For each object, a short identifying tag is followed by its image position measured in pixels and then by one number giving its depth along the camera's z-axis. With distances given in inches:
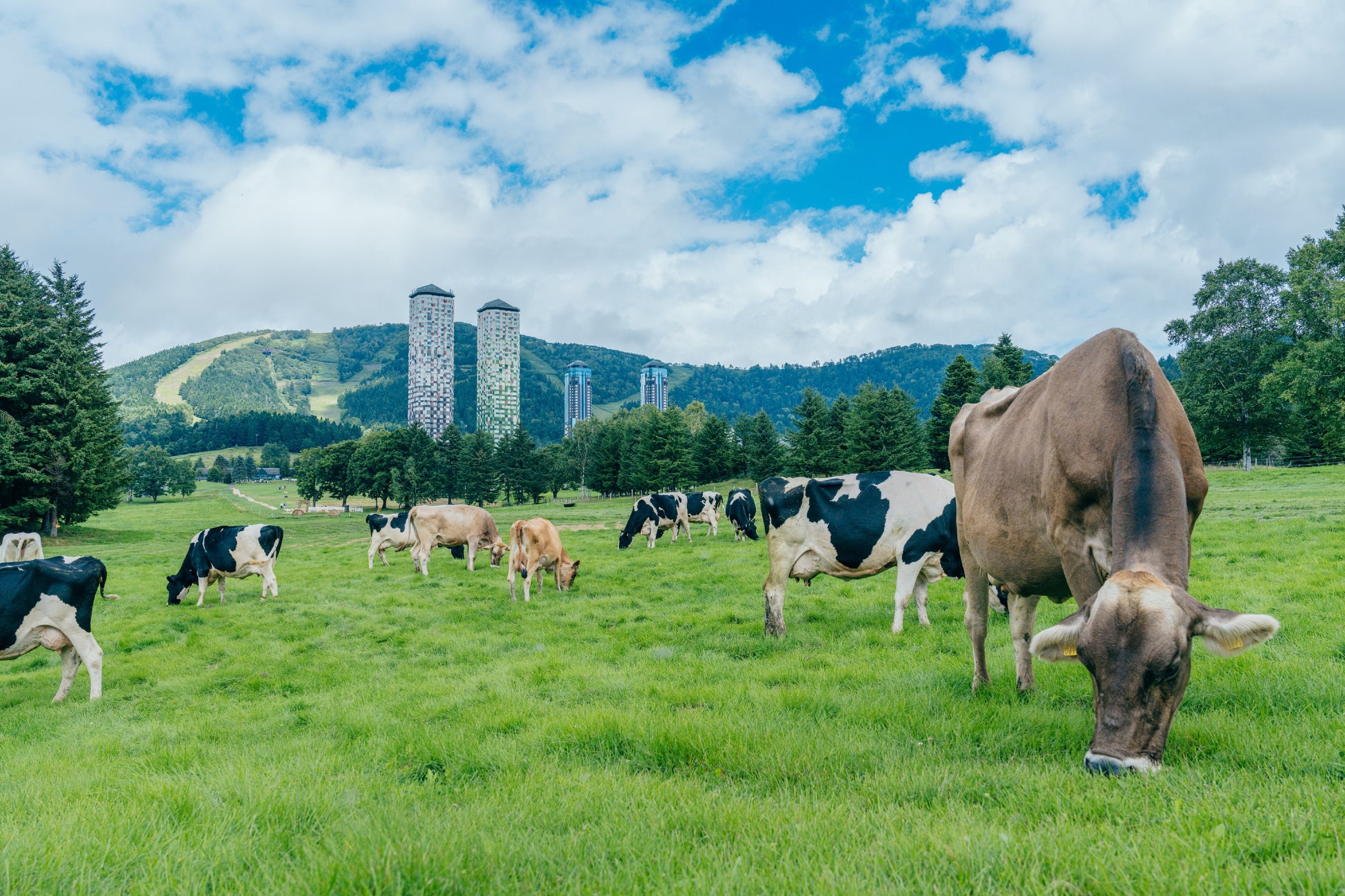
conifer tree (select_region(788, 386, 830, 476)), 2439.7
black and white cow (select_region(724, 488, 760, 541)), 1038.4
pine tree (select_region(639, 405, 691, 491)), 2637.8
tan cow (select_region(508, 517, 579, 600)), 582.2
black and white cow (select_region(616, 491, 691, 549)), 1024.9
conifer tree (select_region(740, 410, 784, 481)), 2770.7
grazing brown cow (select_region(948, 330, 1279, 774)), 130.3
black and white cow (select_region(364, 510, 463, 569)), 836.6
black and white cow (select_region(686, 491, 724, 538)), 1189.7
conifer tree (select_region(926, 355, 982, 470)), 2130.9
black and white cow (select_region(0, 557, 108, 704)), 328.2
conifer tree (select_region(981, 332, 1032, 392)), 2144.4
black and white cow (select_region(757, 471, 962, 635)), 384.8
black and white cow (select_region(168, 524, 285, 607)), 592.7
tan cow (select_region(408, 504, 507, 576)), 786.8
